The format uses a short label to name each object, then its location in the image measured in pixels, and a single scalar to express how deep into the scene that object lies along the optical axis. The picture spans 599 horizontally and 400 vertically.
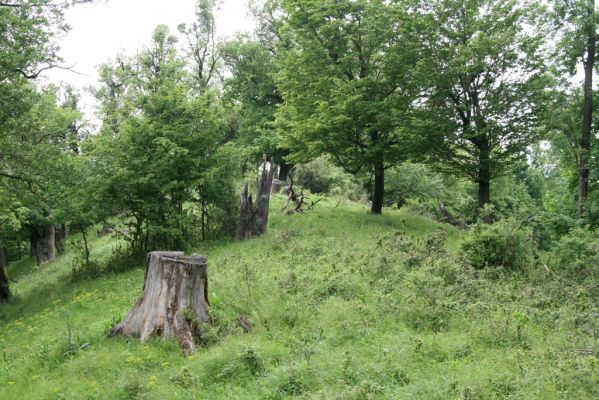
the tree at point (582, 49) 16.08
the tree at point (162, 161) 15.98
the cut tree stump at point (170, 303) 7.86
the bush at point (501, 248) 11.84
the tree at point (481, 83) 17.08
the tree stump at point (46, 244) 29.48
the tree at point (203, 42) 38.88
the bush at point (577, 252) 11.01
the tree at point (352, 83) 18.62
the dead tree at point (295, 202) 21.33
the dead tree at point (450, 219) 23.18
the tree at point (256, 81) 32.00
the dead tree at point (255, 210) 17.44
